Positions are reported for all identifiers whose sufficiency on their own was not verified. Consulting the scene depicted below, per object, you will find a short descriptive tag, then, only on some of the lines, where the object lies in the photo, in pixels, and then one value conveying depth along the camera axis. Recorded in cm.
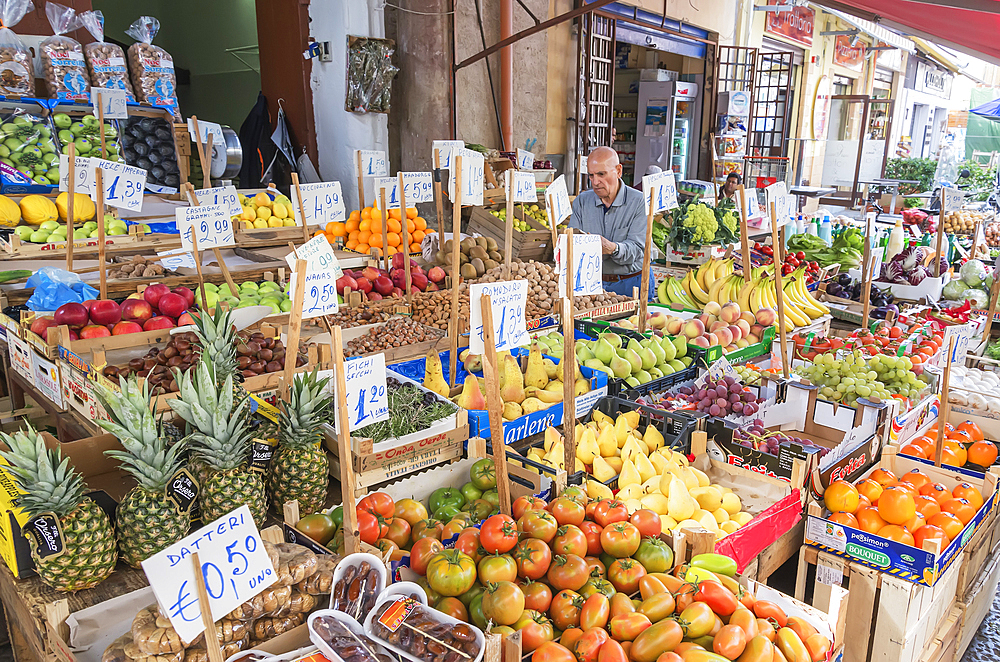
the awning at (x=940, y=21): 467
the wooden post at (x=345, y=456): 175
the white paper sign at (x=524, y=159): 628
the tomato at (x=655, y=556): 194
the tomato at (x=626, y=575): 187
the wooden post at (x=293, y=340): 220
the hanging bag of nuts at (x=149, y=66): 597
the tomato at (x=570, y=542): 190
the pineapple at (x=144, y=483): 179
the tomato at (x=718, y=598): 174
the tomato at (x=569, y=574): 182
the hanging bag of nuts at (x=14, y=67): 504
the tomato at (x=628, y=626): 168
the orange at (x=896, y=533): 234
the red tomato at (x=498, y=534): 189
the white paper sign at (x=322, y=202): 407
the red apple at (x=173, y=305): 338
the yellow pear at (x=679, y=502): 228
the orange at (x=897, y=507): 242
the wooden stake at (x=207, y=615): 129
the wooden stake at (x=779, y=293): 345
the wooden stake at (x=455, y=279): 307
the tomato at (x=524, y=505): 202
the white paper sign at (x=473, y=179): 421
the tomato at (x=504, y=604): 169
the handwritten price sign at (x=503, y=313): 215
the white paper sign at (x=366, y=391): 193
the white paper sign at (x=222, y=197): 358
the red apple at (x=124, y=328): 312
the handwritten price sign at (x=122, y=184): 345
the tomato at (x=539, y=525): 191
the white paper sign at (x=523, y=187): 376
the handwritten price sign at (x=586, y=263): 274
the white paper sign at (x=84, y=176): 343
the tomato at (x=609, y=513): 204
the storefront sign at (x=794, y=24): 1254
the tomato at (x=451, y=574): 176
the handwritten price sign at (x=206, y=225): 325
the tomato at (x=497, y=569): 179
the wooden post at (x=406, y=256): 396
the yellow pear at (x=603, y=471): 250
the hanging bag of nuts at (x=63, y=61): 537
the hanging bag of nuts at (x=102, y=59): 562
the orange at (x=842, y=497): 251
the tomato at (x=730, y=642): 162
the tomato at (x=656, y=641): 162
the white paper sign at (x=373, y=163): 512
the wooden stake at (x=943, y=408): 288
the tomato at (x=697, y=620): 166
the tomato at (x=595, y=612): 171
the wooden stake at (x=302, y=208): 396
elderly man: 471
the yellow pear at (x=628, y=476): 245
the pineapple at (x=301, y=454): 213
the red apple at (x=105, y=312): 311
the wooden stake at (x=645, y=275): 353
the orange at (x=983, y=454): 318
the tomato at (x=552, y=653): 159
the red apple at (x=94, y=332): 299
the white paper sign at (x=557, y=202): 319
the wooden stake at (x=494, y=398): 204
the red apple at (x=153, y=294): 343
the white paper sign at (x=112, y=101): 535
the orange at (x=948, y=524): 243
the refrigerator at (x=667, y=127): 1124
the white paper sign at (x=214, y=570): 126
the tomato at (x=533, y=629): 167
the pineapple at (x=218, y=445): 190
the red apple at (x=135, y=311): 324
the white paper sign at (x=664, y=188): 373
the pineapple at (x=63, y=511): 169
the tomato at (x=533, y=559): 184
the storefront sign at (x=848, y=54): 1523
